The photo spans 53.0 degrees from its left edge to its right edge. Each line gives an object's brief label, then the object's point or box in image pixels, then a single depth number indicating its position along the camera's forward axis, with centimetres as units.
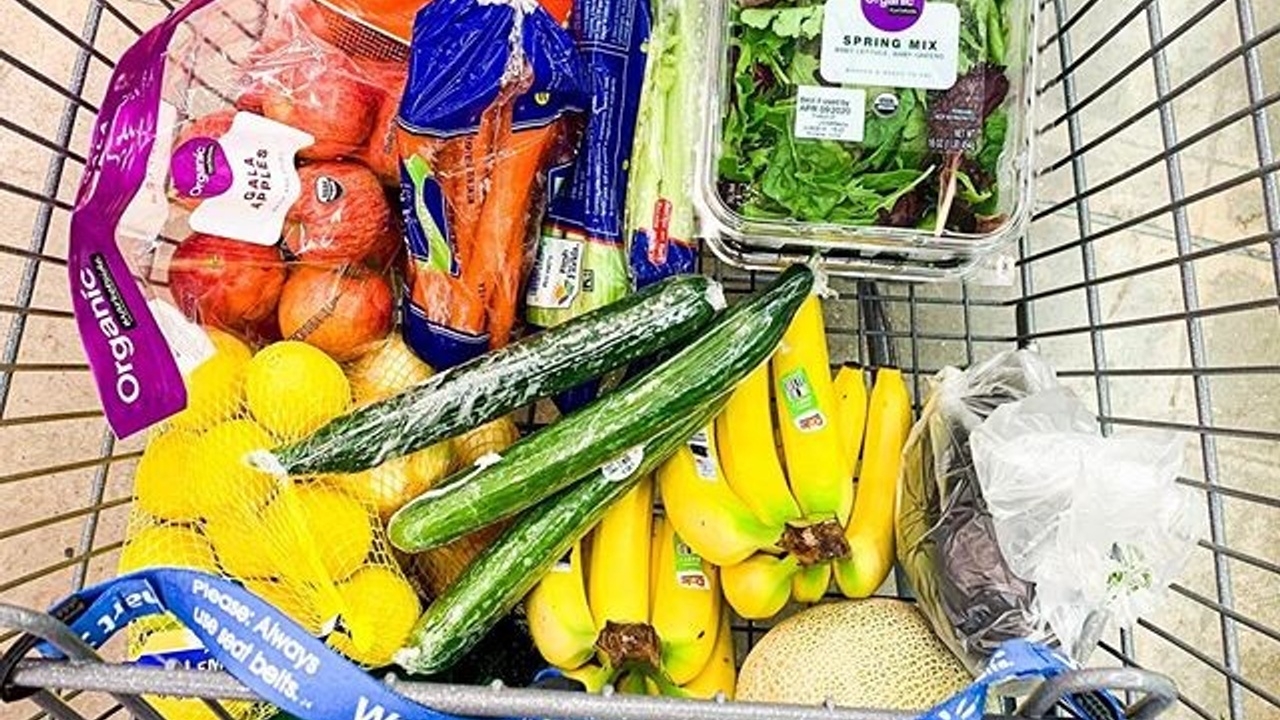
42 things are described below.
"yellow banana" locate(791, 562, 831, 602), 89
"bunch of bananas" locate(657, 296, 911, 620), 87
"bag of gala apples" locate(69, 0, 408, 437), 83
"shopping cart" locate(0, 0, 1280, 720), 110
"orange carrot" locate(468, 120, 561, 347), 89
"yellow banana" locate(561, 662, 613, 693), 88
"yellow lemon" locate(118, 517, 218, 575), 84
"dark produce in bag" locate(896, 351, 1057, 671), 79
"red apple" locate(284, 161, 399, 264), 88
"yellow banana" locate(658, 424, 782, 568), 86
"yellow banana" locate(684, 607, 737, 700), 91
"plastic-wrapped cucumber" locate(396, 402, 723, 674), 81
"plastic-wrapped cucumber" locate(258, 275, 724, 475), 82
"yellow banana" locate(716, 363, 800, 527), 88
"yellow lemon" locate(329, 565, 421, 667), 81
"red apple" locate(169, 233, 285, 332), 88
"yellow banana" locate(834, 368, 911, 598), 89
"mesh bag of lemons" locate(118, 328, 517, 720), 82
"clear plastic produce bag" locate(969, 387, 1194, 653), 76
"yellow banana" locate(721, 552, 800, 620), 87
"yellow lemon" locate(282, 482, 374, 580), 83
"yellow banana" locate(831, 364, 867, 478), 93
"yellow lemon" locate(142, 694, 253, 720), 82
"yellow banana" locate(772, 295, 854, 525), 88
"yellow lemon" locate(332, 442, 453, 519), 86
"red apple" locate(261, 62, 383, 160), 89
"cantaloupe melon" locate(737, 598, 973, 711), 81
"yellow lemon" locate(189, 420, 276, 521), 83
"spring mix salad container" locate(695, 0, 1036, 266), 88
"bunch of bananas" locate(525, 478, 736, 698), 87
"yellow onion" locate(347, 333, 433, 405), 91
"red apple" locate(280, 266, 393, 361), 89
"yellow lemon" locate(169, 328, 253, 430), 85
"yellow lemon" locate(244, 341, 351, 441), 84
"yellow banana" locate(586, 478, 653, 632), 88
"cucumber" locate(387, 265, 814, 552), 82
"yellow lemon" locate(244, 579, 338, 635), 81
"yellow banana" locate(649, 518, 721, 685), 88
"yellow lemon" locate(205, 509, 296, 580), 82
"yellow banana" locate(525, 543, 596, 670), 87
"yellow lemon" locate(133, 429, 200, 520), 84
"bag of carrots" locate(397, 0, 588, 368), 85
